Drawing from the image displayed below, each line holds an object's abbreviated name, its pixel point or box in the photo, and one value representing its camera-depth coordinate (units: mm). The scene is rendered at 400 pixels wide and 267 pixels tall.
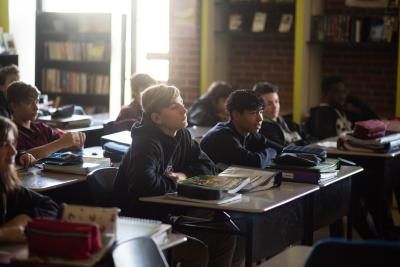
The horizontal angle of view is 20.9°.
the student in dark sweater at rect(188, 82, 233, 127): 9128
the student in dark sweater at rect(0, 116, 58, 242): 3744
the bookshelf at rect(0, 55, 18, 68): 11102
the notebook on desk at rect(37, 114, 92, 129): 8674
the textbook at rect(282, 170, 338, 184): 5658
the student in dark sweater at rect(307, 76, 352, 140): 9346
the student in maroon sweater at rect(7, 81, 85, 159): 6400
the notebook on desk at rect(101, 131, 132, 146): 6391
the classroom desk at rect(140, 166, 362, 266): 4852
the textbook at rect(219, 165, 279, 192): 5285
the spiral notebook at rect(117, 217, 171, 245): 3770
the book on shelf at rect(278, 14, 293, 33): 10431
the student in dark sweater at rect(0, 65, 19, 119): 8724
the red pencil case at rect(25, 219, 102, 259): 3262
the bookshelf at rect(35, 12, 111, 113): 12043
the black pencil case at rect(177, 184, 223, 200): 4825
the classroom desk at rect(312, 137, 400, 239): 7505
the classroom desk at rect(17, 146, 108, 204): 5405
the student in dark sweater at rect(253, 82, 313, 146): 7535
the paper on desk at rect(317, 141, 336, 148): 7823
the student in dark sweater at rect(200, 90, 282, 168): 6246
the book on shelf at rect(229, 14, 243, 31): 10690
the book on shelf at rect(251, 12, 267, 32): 10580
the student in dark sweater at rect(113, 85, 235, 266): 5046
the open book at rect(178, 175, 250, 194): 4930
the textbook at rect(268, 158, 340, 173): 5698
